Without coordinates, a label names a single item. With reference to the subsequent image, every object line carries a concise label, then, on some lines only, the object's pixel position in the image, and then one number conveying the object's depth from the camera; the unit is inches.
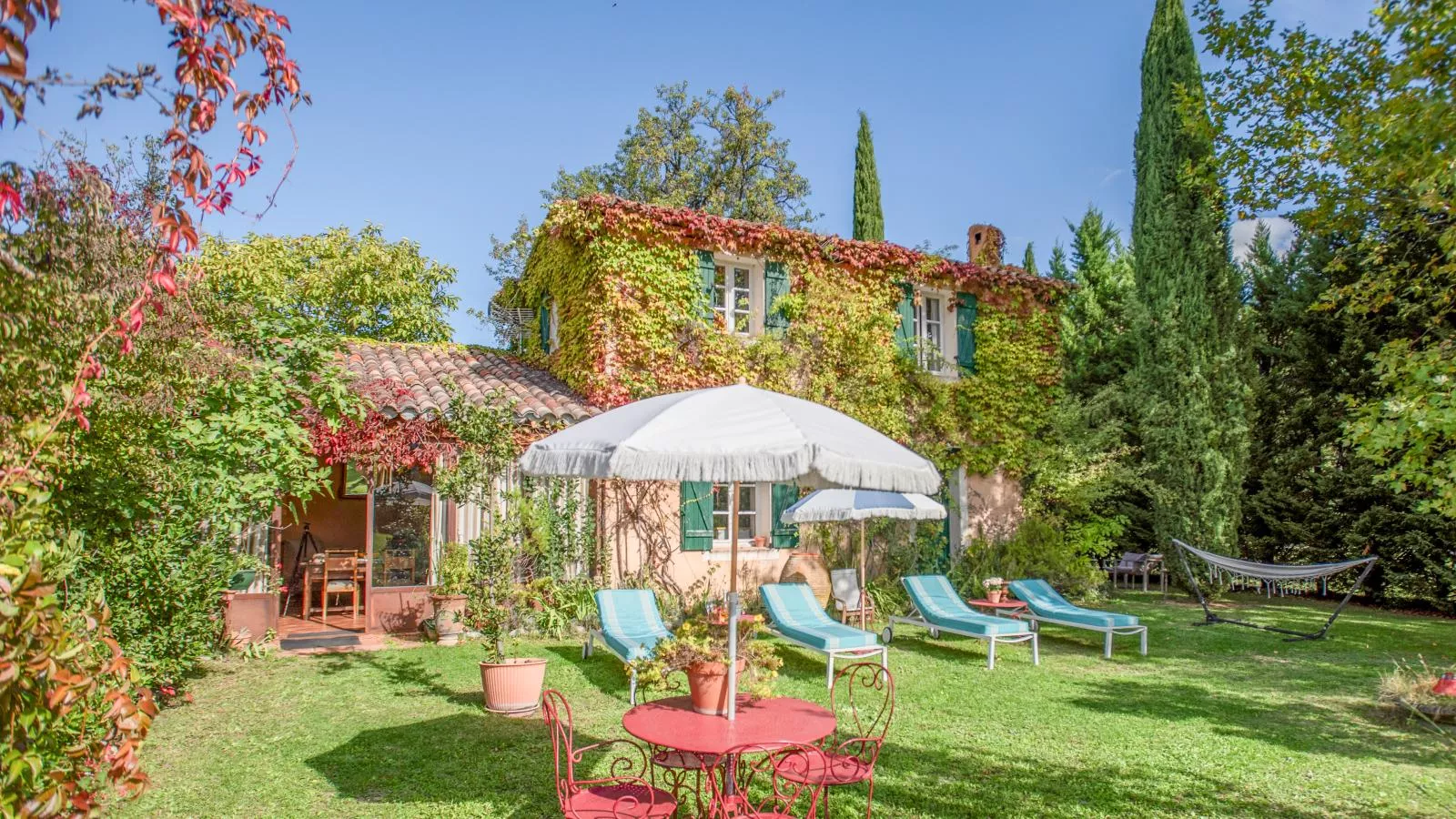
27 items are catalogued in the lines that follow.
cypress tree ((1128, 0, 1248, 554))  587.2
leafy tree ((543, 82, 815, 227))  941.8
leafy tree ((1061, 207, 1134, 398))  704.4
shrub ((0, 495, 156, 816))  62.1
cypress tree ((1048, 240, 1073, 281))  843.4
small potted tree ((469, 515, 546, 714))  285.1
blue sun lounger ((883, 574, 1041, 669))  373.7
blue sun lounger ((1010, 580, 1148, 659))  391.5
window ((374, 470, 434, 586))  455.2
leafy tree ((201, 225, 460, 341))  711.1
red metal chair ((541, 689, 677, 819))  146.9
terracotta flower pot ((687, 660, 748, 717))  171.3
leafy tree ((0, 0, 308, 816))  64.5
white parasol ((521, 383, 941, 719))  167.5
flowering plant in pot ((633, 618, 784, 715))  172.2
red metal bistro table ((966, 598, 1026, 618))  447.2
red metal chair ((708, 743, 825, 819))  151.7
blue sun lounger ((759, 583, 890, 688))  336.5
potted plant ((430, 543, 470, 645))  410.0
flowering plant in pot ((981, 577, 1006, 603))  458.6
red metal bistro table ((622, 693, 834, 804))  153.8
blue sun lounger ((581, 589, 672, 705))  339.6
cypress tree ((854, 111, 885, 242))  845.2
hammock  423.3
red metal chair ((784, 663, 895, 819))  163.6
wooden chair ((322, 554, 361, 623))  480.1
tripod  517.9
